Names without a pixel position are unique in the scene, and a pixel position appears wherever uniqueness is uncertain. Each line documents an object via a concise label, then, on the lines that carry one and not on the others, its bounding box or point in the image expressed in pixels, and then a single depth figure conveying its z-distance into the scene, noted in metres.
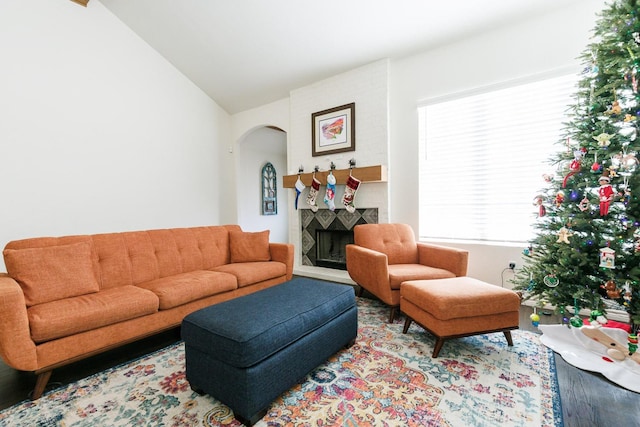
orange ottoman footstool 1.88
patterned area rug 1.39
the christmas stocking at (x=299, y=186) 4.27
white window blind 2.82
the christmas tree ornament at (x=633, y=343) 1.77
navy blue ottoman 1.34
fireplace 4.06
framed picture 3.89
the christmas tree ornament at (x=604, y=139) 1.94
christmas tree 1.89
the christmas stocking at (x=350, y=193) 3.76
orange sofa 1.59
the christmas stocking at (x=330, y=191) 3.94
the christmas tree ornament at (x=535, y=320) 2.21
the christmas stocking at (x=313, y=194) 4.11
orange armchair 2.48
